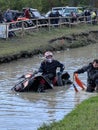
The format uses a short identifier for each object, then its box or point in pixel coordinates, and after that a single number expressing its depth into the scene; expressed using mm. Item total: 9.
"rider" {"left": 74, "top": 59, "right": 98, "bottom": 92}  16531
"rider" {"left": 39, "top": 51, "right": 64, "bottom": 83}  17812
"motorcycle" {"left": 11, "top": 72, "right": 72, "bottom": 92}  17062
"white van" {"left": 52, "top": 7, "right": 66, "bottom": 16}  52722
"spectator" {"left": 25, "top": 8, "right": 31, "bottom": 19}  40444
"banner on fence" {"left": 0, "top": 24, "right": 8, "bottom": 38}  31297
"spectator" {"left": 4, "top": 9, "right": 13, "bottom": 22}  36094
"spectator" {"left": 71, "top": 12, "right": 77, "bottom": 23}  46356
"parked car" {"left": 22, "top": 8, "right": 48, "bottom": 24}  40062
